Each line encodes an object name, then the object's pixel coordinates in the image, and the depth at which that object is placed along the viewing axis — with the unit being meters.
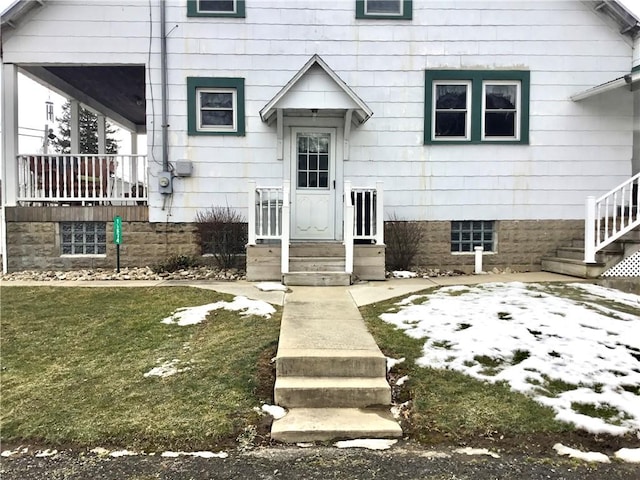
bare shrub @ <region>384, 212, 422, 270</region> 9.40
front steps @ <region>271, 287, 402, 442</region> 3.30
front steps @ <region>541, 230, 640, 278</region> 8.19
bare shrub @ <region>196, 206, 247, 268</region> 9.18
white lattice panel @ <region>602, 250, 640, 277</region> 8.18
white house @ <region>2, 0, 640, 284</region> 9.22
